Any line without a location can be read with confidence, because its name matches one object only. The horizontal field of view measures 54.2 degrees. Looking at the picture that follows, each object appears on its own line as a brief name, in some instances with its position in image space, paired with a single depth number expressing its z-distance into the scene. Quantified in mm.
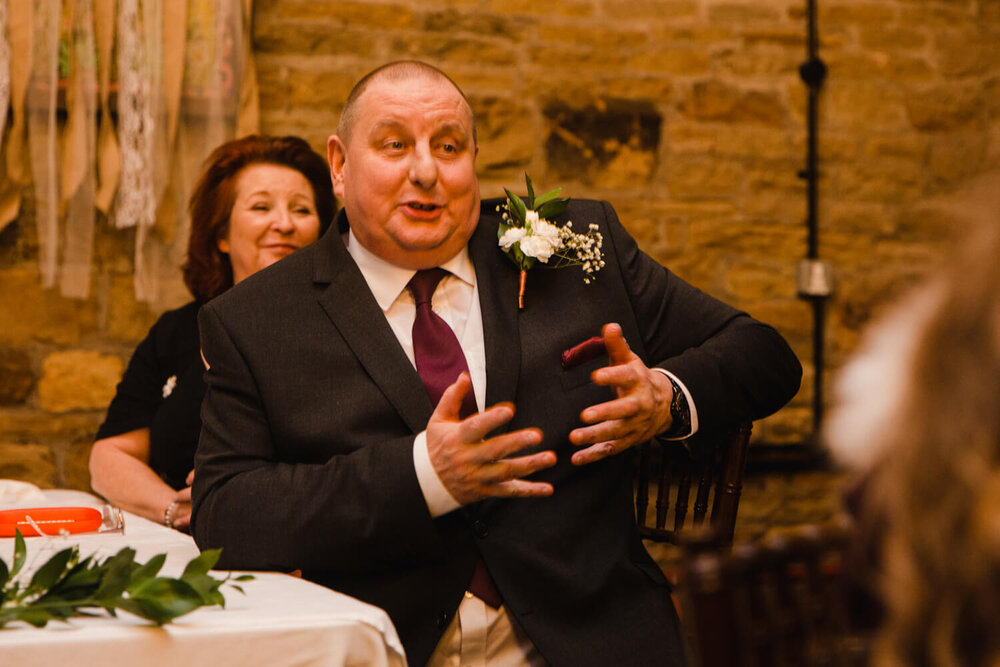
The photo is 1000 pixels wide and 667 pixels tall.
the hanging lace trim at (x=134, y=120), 3232
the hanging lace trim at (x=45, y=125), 3162
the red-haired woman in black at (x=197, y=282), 2643
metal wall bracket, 3926
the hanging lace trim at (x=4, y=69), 3107
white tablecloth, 1133
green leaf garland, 1161
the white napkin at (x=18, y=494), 2146
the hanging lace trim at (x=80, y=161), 3193
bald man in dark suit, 1671
